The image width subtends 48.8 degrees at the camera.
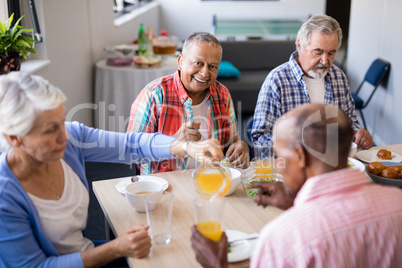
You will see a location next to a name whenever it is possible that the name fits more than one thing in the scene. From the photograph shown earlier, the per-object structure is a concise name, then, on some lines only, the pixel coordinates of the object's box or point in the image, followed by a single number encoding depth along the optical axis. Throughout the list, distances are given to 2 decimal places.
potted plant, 2.24
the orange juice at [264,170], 1.88
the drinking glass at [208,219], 1.31
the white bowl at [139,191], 1.62
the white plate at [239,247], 1.35
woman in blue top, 1.33
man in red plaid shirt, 2.28
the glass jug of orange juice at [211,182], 1.51
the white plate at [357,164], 2.00
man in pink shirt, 1.07
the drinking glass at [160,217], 1.38
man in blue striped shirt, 2.54
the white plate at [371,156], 2.20
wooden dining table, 1.38
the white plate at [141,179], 1.84
